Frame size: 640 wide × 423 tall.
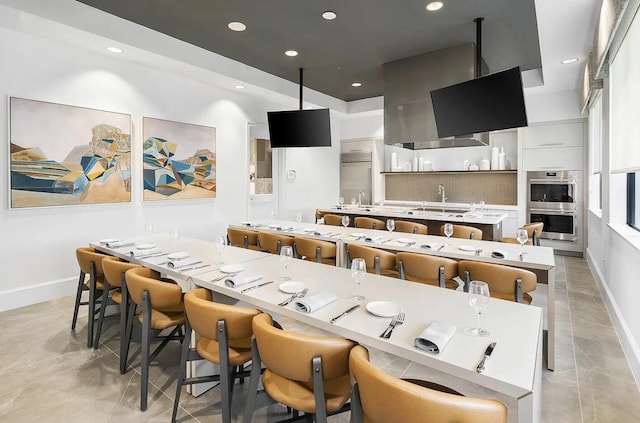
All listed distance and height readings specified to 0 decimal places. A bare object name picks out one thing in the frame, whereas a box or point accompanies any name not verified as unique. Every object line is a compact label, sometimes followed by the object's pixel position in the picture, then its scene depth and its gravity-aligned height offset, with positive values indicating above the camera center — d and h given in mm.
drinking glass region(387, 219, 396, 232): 4020 -232
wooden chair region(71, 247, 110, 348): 2844 -586
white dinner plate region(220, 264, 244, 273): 2374 -434
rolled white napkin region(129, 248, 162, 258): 2814 -385
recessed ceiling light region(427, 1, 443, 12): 3508 +2011
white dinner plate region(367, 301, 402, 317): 1629 -494
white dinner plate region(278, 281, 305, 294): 1967 -469
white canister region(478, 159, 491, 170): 6742 +779
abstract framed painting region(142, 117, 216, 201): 4816 +658
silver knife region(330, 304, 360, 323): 1581 -508
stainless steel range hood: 4598 +1627
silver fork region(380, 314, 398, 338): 1430 -517
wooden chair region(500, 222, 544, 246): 4621 -346
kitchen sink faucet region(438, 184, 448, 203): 7390 +274
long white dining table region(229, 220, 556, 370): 2541 -384
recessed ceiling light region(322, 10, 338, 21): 3668 +2012
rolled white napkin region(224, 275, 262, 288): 2080 -453
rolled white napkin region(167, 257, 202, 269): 2482 -414
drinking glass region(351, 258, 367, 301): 1894 -358
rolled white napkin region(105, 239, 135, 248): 3150 -348
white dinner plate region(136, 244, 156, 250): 3027 -358
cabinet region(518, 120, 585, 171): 5957 +1029
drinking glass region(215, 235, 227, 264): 2777 -339
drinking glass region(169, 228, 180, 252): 3494 -318
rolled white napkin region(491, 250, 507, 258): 2805 -395
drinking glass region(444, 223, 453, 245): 3527 -244
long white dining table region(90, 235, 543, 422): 1171 -514
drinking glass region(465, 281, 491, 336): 1444 -403
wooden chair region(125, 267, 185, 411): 2086 -575
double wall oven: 5984 +46
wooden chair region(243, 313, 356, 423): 1351 -643
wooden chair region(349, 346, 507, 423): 981 -579
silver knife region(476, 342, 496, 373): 1174 -534
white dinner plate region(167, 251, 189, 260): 2679 -390
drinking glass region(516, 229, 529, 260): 2906 -261
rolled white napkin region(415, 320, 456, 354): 1292 -503
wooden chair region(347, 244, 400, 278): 3098 -467
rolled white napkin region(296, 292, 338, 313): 1695 -480
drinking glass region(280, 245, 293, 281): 2295 -333
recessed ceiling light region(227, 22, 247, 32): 3963 +2052
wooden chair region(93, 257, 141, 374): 2459 -542
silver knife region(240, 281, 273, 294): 2017 -479
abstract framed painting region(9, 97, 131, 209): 3705 +581
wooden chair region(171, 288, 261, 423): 1645 -635
